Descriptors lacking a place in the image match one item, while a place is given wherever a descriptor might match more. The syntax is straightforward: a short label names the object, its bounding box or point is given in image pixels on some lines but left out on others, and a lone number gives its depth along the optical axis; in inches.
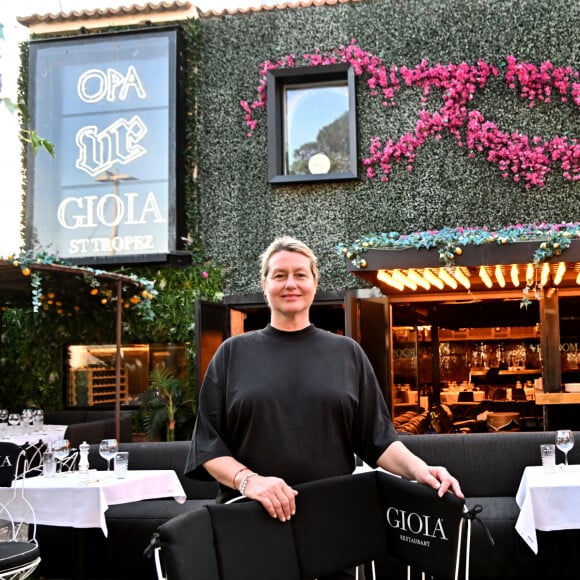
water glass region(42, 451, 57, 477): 220.1
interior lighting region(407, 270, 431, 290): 356.2
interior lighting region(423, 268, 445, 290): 354.3
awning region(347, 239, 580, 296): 308.3
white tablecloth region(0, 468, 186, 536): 201.9
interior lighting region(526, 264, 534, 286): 336.6
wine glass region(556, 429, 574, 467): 205.5
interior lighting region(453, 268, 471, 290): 346.6
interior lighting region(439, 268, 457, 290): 356.5
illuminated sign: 413.1
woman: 88.0
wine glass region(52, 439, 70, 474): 221.3
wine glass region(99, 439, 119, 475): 223.0
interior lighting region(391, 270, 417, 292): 354.9
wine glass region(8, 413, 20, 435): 343.3
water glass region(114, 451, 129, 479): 219.6
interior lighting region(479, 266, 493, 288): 341.0
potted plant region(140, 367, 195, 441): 395.2
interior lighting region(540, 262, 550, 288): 330.8
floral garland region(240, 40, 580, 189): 384.8
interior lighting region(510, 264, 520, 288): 339.3
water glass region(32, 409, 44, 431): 371.9
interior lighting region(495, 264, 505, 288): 341.7
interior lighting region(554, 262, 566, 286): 333.4
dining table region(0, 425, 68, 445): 322.7
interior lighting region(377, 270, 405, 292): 353.4
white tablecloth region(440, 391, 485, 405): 509.7
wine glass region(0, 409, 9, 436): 350.8
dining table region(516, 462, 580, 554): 187.5
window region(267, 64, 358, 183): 407.8
